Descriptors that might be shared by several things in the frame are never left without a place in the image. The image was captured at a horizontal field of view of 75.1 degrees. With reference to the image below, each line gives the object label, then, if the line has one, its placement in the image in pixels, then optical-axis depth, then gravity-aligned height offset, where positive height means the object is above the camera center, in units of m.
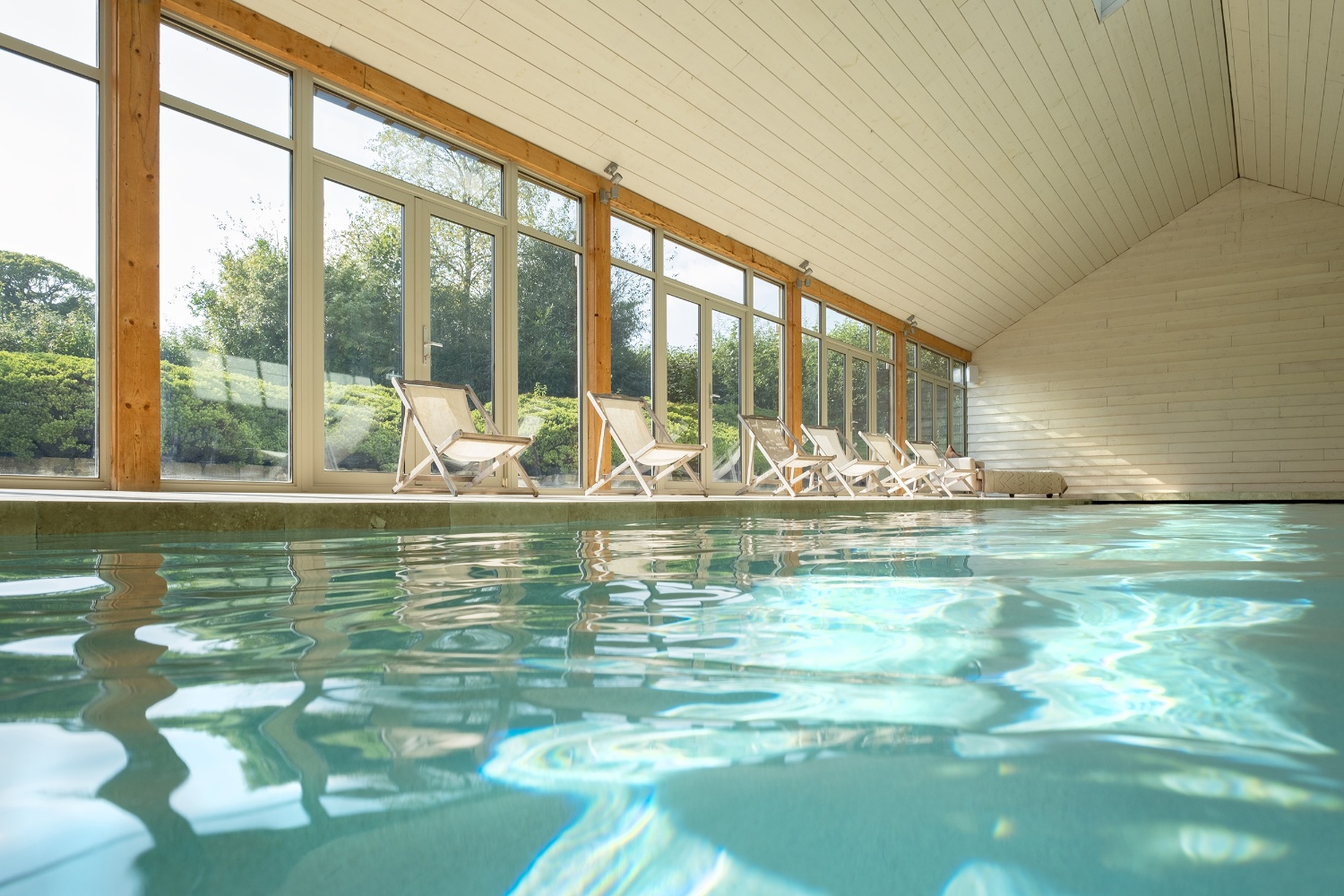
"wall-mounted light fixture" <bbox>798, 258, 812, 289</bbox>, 9.45 +2.07
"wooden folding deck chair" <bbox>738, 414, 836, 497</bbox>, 7.30 +0.05
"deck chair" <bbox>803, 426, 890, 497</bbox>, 8.45 +0.01
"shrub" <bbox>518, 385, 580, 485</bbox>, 6.58 +0.23
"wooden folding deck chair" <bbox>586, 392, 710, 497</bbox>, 5.89 +0.15
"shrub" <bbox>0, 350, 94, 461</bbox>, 3.96 +0.30
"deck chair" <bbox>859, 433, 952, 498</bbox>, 9.55 -0.09
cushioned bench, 13.05 -0.34
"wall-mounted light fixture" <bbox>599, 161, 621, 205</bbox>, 6.81 +2.23
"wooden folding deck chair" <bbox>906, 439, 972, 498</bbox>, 10.70 -0.01
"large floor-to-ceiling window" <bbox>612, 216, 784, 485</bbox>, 7.65 +1.19
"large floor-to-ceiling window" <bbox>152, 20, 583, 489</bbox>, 4.69 +1.18
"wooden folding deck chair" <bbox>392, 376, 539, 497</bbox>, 4.82 +0.17
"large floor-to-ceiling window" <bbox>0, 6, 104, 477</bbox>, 3.97 +1.08
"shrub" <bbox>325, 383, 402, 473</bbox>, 5.32 +0.25
